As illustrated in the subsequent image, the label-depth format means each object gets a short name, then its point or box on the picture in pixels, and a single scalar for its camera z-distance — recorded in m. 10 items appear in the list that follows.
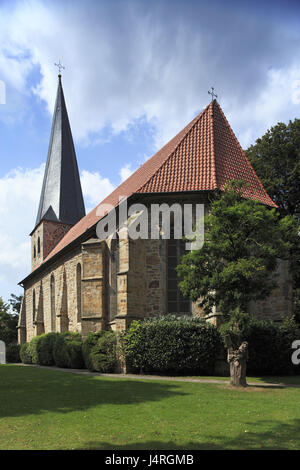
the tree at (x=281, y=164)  24.08
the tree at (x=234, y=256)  11.91
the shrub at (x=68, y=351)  17.44
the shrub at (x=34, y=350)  22.10
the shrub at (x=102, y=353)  15.24
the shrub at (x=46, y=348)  20.66
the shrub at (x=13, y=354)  28.88
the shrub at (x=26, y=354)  23.81
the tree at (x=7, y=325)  42.86
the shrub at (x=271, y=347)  14.84
